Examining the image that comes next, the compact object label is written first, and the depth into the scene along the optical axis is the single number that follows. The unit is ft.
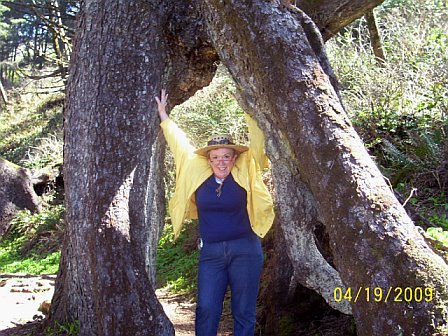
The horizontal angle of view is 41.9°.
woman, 15.34
